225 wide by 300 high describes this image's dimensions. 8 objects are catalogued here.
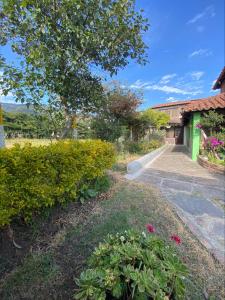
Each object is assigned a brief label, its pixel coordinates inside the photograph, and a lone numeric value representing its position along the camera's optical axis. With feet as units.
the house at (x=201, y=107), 25.78
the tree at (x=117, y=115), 27.90
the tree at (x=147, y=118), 39.18
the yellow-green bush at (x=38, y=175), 5.69
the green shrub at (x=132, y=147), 32.89
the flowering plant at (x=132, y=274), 3.73
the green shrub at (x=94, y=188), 9.28
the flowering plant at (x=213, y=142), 23.68
